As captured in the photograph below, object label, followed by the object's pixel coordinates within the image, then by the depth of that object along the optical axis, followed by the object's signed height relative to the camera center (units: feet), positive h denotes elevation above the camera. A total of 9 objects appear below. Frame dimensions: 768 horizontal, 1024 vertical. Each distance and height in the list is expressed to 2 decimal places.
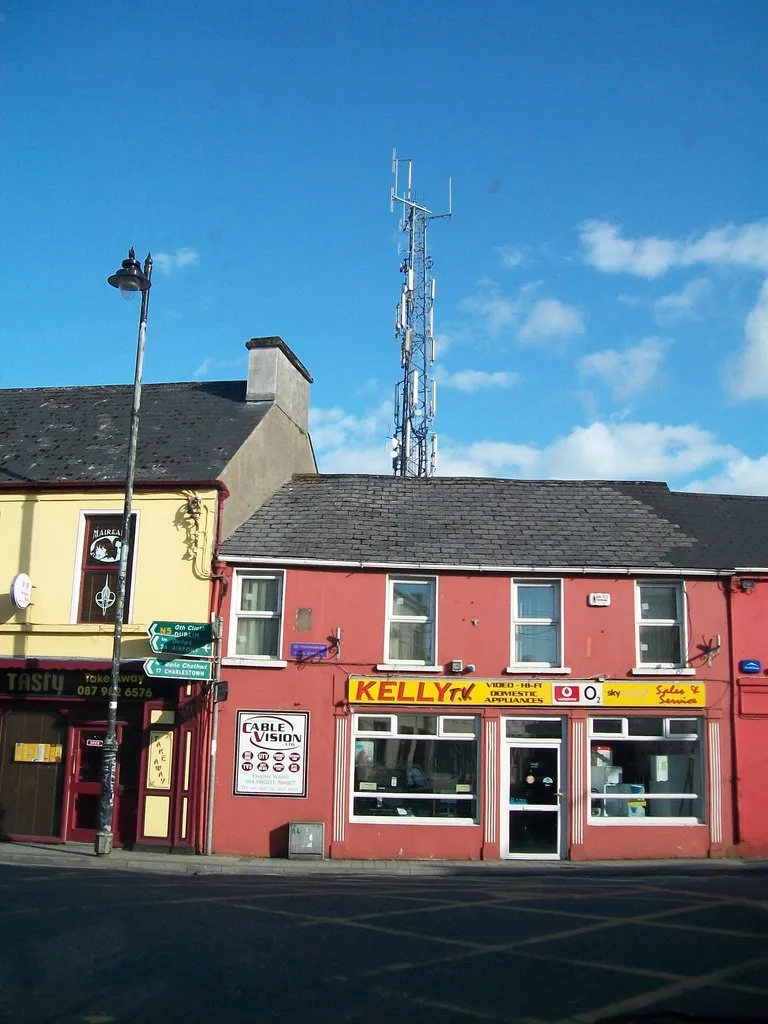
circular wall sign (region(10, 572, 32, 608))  57.98 +7.38
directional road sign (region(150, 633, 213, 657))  54.85 +4.23
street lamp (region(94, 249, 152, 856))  53.47 +7.40
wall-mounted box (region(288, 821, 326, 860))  55.21 -6.34
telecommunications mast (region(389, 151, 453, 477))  108.47 +37.69
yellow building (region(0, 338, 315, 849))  57.31 +5.59
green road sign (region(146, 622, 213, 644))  54.90 +5.00
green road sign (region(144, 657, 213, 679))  54.29 +2.85
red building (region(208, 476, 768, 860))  56.90 +1.73
